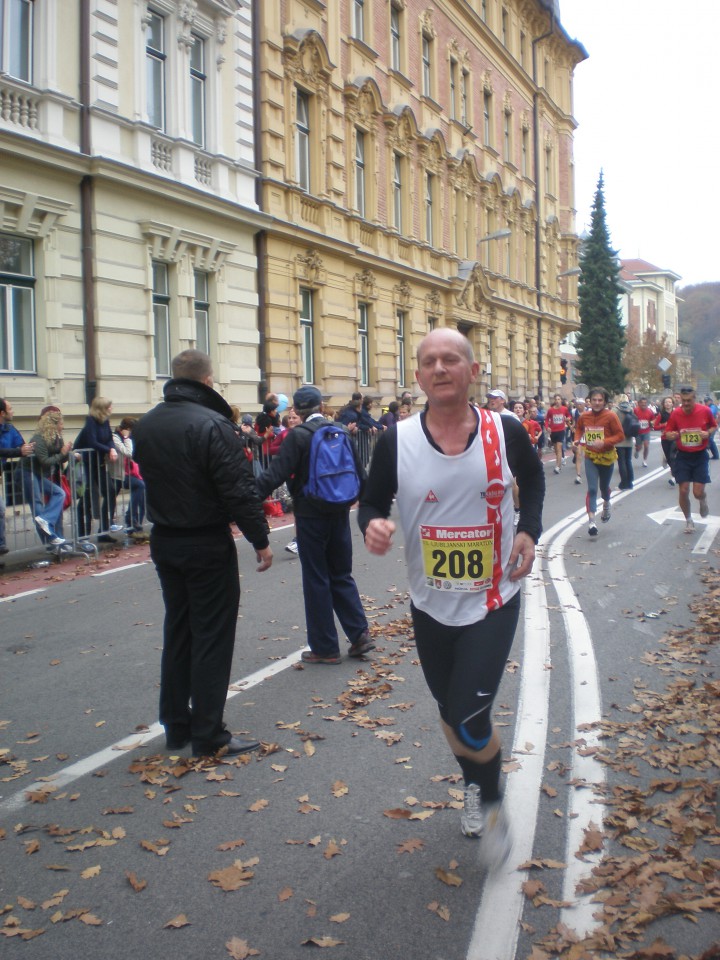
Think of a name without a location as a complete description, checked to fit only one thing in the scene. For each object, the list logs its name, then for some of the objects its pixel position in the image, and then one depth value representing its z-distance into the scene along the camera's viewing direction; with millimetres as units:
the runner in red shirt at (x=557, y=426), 25828
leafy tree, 80188
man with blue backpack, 6910
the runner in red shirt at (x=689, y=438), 13000
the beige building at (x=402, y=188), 23234
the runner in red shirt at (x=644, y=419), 25758
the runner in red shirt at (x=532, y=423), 21495
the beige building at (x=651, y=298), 127875
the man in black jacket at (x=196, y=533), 4961
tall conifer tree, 64562
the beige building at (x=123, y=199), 15797
